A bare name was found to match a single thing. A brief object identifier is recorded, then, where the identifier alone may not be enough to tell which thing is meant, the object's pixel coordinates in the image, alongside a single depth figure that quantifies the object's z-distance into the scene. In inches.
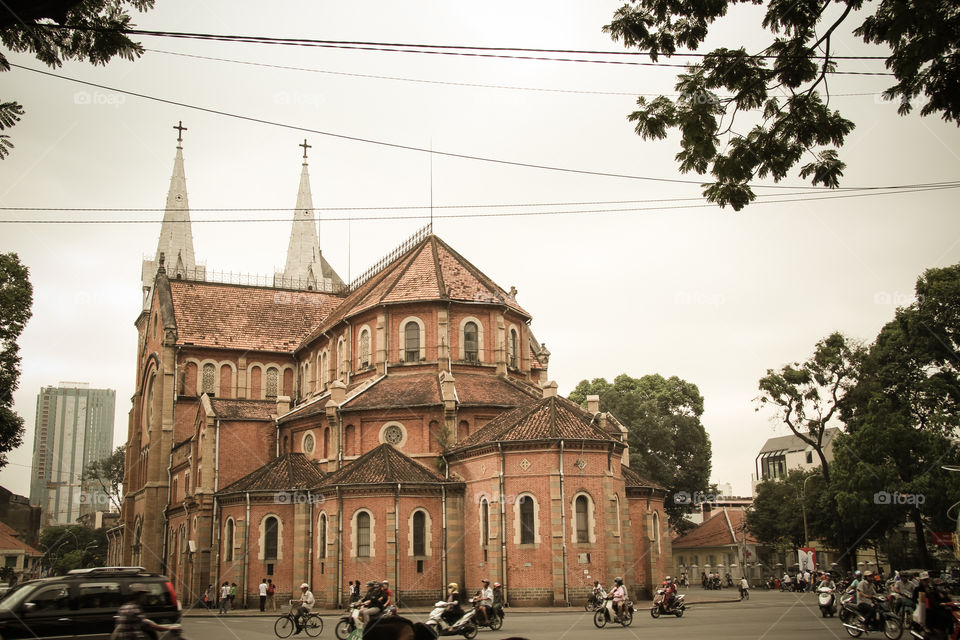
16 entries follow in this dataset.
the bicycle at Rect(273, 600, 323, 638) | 978.1
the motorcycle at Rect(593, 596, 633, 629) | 1038.3
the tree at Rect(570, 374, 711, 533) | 2605.8
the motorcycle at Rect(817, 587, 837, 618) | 1067.8
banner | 2129.7
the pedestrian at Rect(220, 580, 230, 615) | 1457.9
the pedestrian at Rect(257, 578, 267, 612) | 1472.3
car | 687.1
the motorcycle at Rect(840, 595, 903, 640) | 821.2
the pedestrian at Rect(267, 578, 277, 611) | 1550.2
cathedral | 1423.5
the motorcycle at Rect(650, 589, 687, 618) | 1197.7
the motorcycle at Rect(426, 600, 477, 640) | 877.2
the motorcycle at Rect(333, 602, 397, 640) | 800.3
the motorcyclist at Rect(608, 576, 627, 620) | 1048.2
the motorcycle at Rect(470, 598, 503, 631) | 995.9
